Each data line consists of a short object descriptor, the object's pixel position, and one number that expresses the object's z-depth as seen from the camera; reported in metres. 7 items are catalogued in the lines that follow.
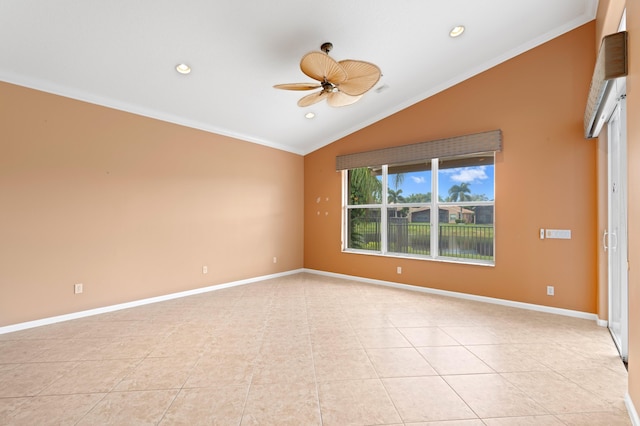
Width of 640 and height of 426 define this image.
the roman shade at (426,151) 4.09
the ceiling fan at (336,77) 2.59
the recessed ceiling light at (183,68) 3.35
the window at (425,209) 4.34
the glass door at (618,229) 2.50
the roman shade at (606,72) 1.89
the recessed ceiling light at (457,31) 3.33
